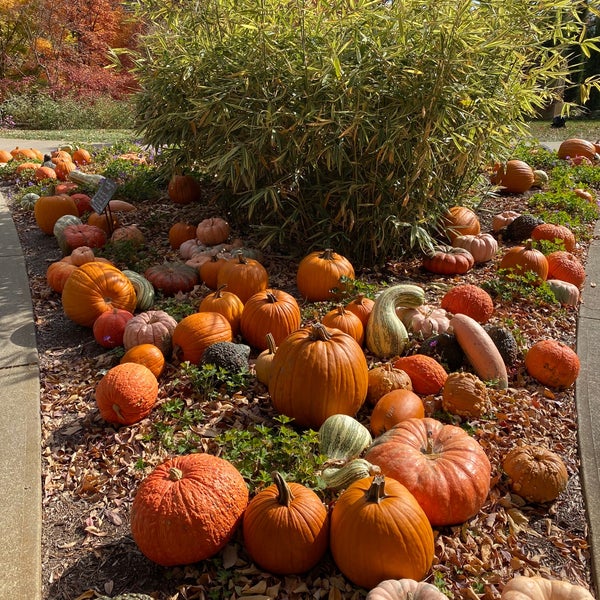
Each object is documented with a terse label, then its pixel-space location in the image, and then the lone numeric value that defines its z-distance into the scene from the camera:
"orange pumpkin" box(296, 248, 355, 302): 3.97
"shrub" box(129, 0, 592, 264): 3.95
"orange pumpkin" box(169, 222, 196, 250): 5.12
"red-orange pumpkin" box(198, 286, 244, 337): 3.56
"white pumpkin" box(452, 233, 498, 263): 4.85
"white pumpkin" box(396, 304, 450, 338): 3.50
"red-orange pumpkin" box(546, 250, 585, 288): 4.42
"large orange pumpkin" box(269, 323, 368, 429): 2.64
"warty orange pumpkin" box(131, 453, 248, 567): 1.96
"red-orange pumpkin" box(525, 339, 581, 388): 3.15
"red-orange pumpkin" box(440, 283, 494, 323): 3.69
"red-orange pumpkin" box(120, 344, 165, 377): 3.11
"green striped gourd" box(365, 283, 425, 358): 3.35
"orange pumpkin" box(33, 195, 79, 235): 5.56
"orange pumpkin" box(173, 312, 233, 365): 3.23
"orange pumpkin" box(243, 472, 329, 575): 1.94
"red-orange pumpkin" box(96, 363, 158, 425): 2.73
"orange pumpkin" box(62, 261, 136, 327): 3.67
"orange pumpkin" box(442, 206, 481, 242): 5.11
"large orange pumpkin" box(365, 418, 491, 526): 2.16
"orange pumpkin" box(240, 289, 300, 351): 3.40
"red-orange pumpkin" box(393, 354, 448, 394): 3.02
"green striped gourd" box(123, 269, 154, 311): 3.98
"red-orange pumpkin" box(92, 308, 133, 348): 3.49
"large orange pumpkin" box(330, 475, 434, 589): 1.86
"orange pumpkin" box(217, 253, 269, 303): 3.94
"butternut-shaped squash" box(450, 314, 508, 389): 3.09
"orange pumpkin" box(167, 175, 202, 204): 6.04
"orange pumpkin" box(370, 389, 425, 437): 2.62
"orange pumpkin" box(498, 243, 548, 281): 4.28
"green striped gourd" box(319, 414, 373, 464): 2.45
